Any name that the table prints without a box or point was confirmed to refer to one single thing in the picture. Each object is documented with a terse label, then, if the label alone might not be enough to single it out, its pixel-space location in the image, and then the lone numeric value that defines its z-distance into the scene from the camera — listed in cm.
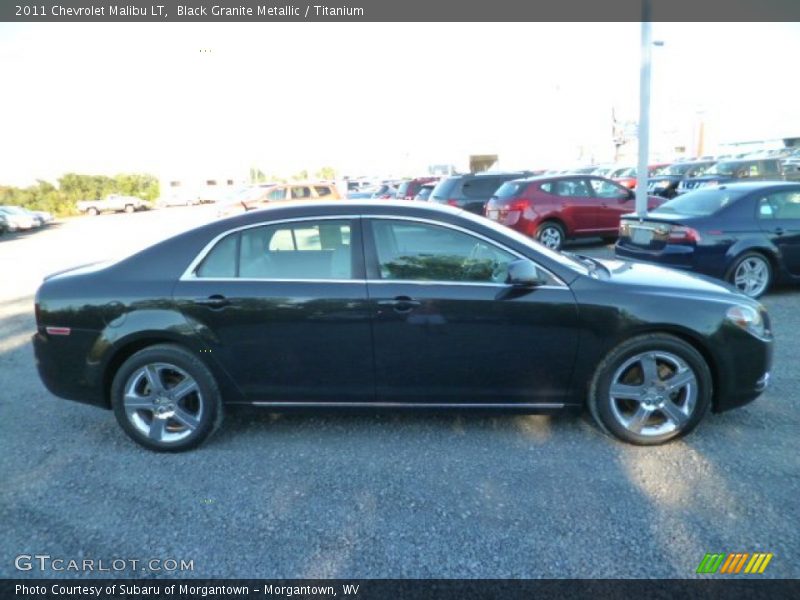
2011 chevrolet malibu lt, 331
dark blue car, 649
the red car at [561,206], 1087
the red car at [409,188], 1838
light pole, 976
